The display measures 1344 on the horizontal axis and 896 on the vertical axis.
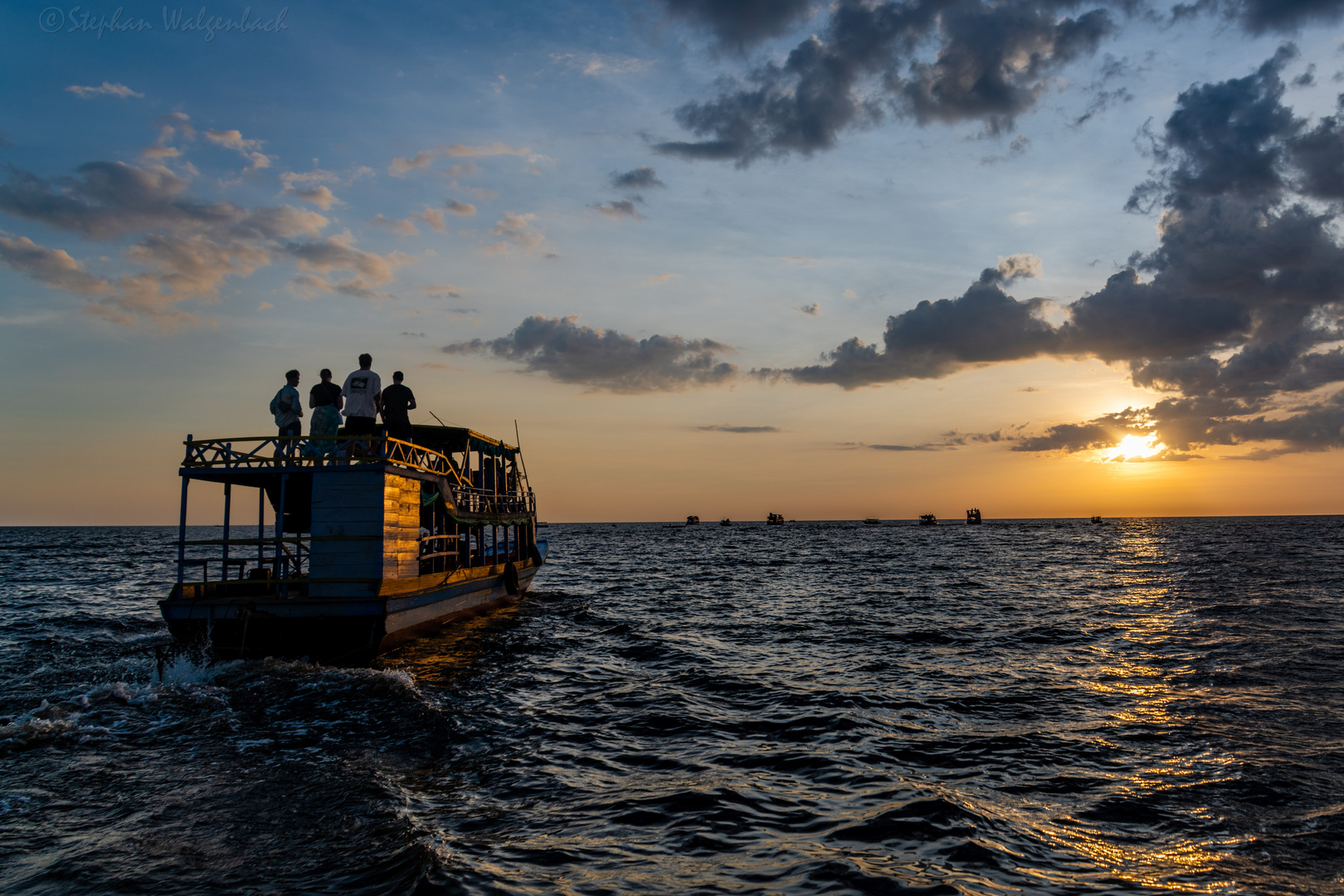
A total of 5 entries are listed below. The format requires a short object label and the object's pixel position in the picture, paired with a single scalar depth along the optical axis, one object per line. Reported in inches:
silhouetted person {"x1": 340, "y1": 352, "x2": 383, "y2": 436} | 687.7
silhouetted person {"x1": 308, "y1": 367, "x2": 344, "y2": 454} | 673.6
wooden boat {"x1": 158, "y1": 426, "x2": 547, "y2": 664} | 564.7
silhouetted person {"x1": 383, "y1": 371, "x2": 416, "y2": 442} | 738.8
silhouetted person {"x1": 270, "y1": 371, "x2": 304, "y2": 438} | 653.3
